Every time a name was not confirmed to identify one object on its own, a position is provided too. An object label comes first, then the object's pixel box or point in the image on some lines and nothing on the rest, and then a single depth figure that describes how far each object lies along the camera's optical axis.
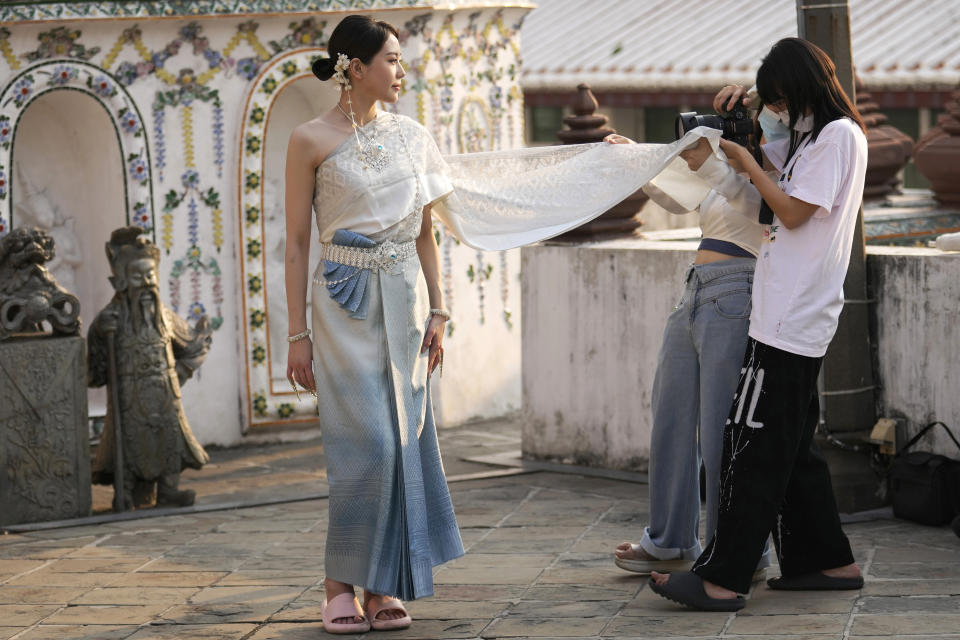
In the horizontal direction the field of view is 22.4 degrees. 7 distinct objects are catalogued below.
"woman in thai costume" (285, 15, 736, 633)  7.96
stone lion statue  10.86
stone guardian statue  11.26
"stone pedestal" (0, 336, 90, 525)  10.83
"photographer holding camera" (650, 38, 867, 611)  7.67
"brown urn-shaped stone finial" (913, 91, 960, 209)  13.45
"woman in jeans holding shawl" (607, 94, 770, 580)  8.19
